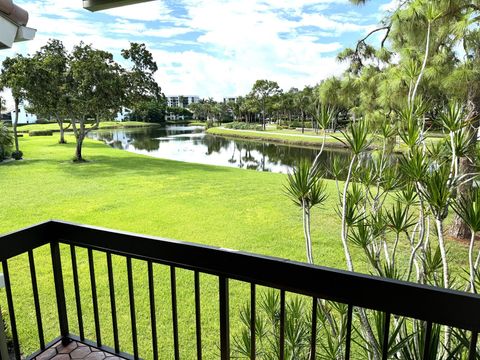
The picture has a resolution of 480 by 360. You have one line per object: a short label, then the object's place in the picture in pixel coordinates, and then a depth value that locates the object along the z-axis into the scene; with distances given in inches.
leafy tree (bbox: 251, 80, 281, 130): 1398.9
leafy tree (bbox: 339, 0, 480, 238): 144.9
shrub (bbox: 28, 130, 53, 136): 991.6
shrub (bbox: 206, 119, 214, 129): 1724.9
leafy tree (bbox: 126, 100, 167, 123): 1902.1
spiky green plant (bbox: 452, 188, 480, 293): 57.9
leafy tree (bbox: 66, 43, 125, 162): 449.7
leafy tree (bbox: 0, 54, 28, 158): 432.5
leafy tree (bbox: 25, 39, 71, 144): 441.4
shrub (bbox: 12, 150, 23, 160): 518.3
